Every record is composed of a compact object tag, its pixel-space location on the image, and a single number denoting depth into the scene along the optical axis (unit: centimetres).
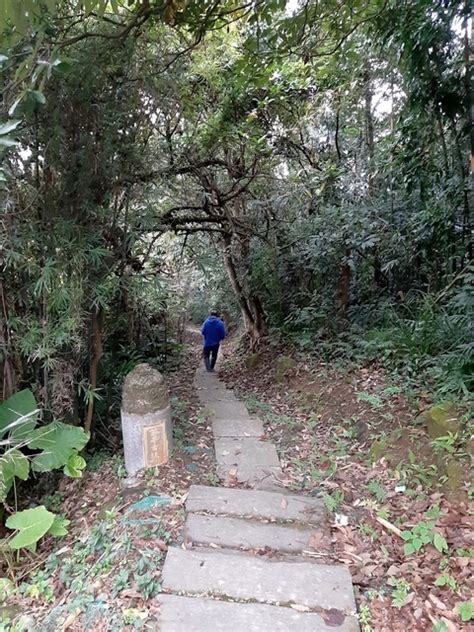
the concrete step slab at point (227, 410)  503
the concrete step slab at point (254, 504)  290
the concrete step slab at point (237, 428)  439
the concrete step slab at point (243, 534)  262
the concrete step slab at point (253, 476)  337
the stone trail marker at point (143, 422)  337
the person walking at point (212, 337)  834
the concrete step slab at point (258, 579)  221
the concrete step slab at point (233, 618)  204
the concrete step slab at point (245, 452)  374
